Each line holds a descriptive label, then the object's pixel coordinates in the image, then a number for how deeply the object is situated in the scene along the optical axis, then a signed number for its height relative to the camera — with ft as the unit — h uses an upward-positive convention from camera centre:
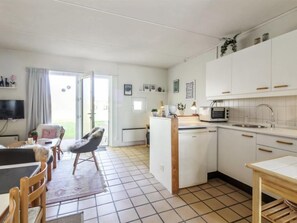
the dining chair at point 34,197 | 2.88 -1.76
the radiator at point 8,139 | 11.93 -2.15
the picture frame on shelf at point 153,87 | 17.19 +2.54
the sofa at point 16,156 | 5.70 -1.63
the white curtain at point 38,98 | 12.54 +1.02
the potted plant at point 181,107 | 13.28 +0.33
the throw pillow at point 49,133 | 11.92 -1.68
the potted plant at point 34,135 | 10.03 -1.54
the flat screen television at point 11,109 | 11.71 +0.11
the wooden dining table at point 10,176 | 2.77 -1.62
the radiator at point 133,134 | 16.07 -2.39
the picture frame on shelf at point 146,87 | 16.86 +2.49
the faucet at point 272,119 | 7.84 -0.40
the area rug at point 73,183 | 7.23 -3.75
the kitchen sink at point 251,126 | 8.25 -0.77
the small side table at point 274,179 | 3.15 -1.42
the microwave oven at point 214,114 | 9.64 -0.19
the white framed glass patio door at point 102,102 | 15.74 +0.86
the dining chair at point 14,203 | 2.24 -1.38
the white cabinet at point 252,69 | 7.13 +2.00
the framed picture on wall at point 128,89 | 16.03 +2.16
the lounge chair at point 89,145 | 9.52 -2.08
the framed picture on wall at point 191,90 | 13.43 +1.82
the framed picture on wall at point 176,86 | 15.89 +2.51
